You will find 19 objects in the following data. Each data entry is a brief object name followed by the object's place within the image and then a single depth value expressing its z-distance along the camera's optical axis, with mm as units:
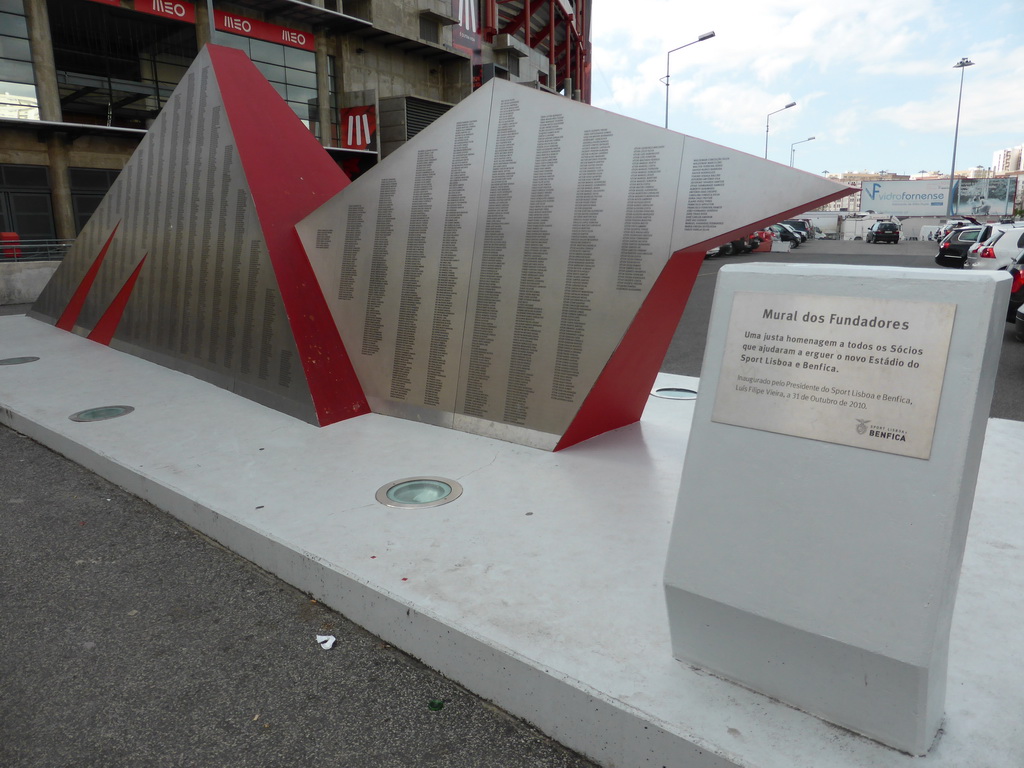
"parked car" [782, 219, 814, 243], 45203
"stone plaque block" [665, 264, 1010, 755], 1803
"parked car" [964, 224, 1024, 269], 11655
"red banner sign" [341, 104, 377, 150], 25375
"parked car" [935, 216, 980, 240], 35475
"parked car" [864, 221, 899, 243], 40125
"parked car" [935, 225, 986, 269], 18844
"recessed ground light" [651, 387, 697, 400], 6379
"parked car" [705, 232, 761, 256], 30014
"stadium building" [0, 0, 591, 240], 18969
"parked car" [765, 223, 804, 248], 36653
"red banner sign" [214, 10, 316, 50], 21875
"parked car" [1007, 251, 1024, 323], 9569
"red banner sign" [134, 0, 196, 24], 20031
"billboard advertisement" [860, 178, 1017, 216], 52406
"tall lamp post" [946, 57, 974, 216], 50625
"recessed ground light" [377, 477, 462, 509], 3912
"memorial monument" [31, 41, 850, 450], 4383
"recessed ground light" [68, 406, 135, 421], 5708
